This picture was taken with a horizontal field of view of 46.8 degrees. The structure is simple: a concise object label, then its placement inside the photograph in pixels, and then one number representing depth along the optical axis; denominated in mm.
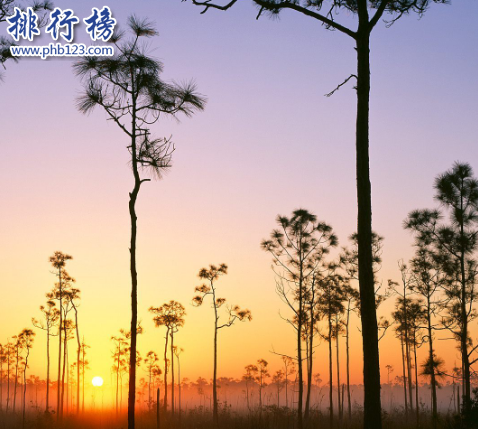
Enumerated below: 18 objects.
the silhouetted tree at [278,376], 101500
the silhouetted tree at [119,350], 64012
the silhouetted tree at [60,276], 38906
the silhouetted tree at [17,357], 62894
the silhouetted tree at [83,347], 60062
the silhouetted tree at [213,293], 40438
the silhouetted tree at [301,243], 29948
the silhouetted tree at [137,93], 15008
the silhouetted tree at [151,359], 70438
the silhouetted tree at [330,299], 34281
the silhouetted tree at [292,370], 90906
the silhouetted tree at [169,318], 46562
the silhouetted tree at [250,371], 86062
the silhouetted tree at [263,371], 80012
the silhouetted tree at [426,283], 27919
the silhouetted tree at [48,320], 45656
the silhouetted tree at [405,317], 33991
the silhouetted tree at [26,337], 52022
